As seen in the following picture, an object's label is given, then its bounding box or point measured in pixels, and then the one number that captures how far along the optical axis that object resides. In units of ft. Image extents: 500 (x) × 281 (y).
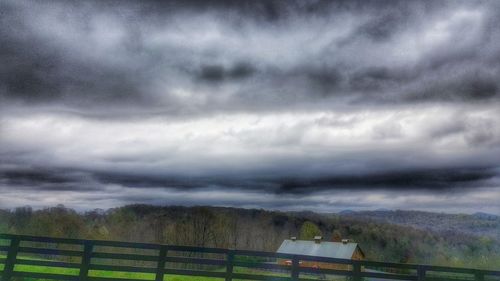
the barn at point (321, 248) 134.82
